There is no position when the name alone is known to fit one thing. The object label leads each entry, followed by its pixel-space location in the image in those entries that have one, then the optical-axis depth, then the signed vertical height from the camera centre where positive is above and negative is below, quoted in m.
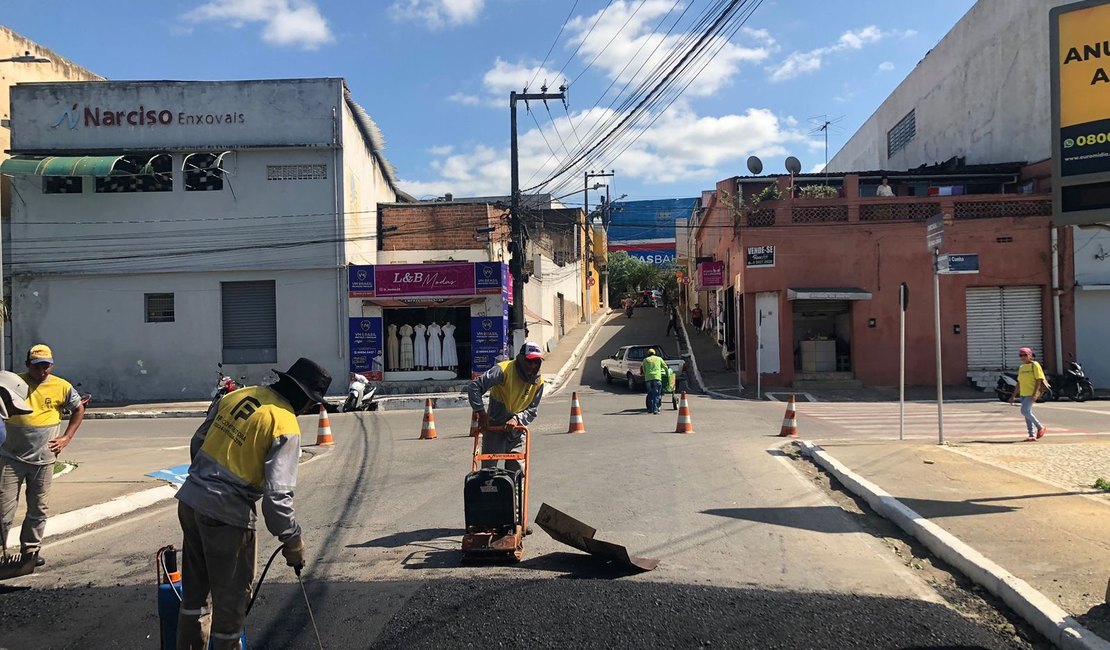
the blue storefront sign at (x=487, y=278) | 25.84 +1.81
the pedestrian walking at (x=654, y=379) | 17.61 -1.14
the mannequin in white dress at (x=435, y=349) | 26.55 -0.54
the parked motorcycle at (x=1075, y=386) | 21.88 -1.85
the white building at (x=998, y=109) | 24.45 +8.57
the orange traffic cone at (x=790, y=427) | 13.97 -1.82
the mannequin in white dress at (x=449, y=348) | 26.56 -0.52
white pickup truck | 23.80 -1.15
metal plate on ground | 5.61 -1.53
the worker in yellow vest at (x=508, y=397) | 6.73 -0.57
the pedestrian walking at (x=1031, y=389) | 12.69 -1.11
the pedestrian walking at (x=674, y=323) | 35.97 +0.27
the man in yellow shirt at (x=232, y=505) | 3.60 -0.78
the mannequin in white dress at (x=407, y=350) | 26.45 -0.55
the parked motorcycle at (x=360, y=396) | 21.58 -1.72
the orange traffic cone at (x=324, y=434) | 14.05 -1.80
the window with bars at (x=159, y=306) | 26.34 +1.10
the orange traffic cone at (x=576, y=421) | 14.53 -1.71
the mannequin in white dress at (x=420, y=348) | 26.53 -0.49
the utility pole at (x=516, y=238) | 24.42 +2.98
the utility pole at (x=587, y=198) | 46.01 +8.00
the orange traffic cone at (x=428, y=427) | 14.24 -1.75
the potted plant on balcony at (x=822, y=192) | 25.98 +4.48
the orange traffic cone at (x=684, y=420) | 14.16 -1.69
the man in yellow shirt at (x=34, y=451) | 5.93 -0.85
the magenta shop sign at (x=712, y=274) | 30.64 +2.12
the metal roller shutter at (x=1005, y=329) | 24.83 -0.21
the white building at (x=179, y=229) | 25.89 +3.65
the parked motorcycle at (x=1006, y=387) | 21.97 -1.88
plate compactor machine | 5.80 -1.41
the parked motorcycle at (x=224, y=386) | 19.41 -1.25
